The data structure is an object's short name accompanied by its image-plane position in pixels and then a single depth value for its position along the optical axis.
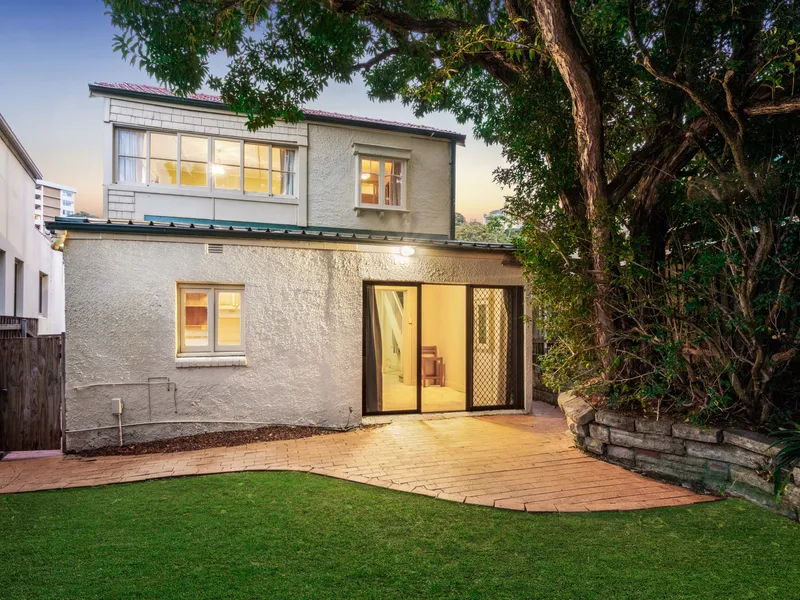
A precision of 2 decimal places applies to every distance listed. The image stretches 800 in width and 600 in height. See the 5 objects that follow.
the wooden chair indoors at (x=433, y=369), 12.03
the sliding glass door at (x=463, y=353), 8.58
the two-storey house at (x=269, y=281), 7.07
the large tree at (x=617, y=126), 5.17
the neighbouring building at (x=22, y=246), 10.73
